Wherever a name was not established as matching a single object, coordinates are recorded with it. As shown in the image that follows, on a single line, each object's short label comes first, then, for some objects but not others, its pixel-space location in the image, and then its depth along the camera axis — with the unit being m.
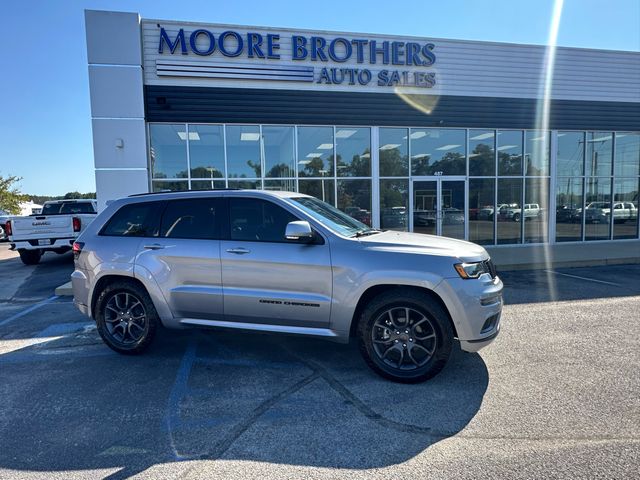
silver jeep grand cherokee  3.84
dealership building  11.48
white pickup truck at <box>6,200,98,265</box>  11.98
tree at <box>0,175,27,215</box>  42.28
